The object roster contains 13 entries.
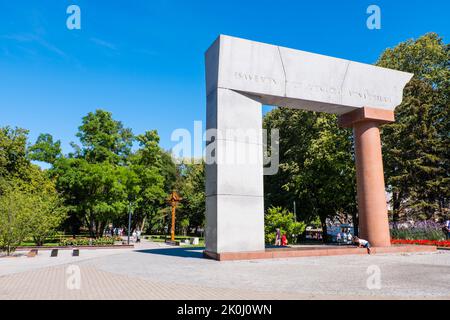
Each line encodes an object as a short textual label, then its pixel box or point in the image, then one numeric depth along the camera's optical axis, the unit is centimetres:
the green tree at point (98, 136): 3912
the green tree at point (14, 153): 3925
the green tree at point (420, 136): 3128
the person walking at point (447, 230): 2404
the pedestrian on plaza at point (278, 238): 2462
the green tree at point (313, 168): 3259
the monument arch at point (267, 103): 1579
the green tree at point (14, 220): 2105
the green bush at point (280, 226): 2707
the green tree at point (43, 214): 2410
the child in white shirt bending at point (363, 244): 1802
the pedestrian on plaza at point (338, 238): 3600
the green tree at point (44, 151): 4041
